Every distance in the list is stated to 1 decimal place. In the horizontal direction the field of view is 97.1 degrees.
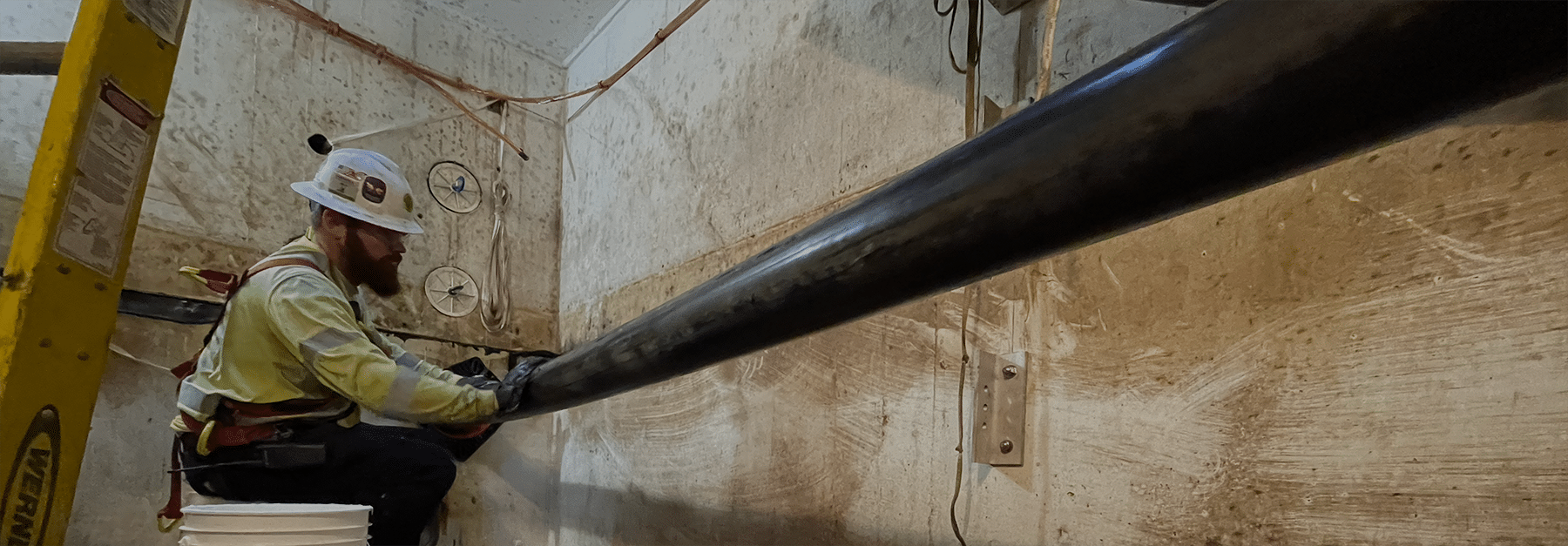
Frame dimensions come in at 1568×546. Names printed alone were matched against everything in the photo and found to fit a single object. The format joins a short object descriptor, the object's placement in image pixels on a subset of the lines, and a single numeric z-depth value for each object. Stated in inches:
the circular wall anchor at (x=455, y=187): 113.5
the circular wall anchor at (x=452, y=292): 109.9
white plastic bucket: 49.9
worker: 60.3
